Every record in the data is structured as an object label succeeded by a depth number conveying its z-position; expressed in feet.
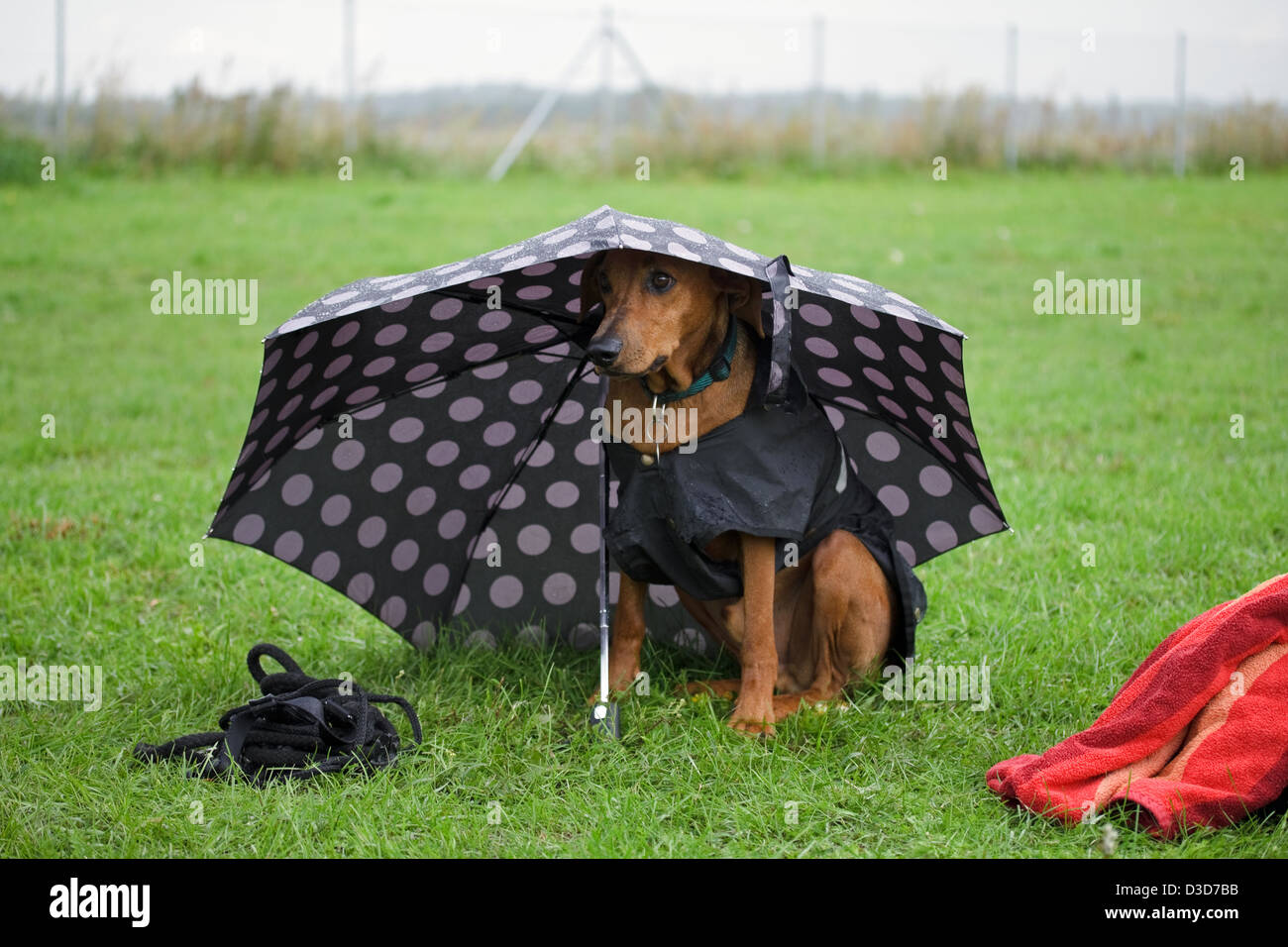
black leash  11.13
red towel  9.80
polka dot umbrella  11.55
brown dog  10.92
